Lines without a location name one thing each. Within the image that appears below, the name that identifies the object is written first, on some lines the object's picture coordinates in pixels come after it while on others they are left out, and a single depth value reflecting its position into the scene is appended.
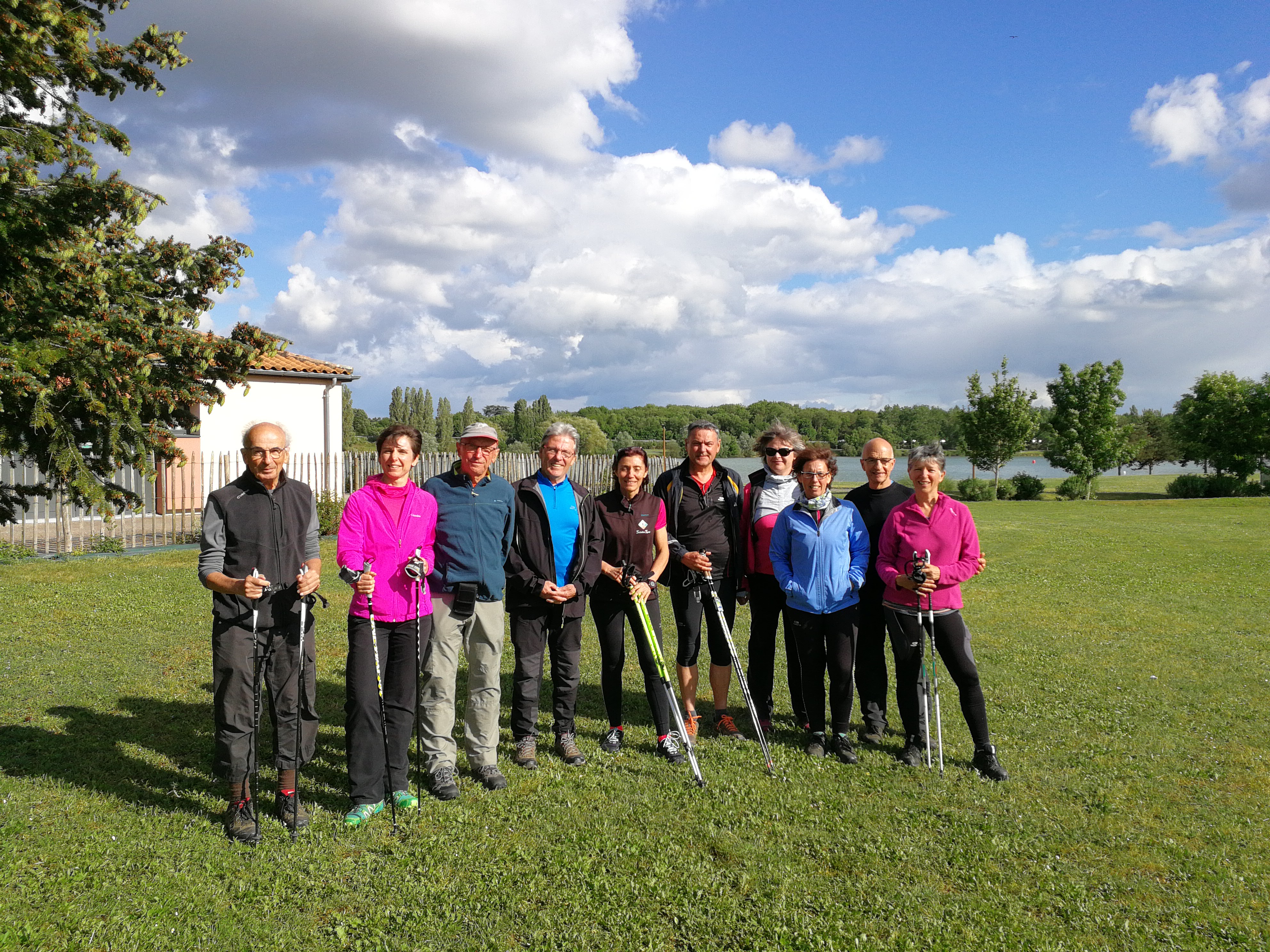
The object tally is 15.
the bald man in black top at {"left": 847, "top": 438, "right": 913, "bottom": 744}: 5.73
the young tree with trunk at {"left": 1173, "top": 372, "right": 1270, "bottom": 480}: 43.94
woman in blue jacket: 5.40
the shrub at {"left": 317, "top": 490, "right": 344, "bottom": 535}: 17.27
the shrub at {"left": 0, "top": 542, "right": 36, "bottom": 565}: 13.39
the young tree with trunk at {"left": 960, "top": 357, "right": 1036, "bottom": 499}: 42.94
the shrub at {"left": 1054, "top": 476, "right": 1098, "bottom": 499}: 41.47
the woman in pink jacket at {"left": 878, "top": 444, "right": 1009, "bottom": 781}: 5.20
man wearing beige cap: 4.78
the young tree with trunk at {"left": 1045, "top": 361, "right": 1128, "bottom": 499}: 43.41
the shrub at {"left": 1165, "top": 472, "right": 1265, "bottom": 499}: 40.25
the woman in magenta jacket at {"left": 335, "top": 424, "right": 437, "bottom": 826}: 4.42
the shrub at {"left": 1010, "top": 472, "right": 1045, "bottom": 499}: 40.97
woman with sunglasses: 5.83
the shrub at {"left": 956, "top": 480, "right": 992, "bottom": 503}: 41.09
